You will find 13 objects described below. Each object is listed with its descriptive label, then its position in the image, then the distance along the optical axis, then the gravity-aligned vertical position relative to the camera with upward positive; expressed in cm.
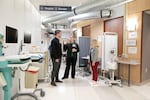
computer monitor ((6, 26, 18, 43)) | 215 +25
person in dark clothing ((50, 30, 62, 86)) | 326 -20
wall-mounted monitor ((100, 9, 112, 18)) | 415 +131
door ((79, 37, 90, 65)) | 481 +6
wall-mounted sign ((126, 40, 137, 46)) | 352 +17
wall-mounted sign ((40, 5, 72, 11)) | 386 +137
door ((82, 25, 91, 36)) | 586 +94
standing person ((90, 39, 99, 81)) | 354 -37
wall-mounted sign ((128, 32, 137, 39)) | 351 +41
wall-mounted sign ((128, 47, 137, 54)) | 352 -7
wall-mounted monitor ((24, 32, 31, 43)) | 322 +29
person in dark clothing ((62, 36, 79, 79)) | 383 -23
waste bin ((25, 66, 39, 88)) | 263 -77
